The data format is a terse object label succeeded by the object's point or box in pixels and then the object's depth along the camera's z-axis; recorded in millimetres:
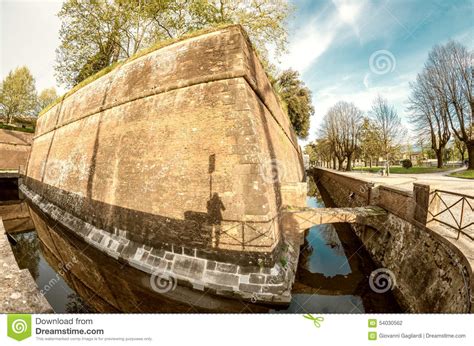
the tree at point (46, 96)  39375
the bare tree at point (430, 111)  19088
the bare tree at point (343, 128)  30078
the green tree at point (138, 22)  11961
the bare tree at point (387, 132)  21980
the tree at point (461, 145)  27353
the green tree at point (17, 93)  30312
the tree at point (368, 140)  25531
